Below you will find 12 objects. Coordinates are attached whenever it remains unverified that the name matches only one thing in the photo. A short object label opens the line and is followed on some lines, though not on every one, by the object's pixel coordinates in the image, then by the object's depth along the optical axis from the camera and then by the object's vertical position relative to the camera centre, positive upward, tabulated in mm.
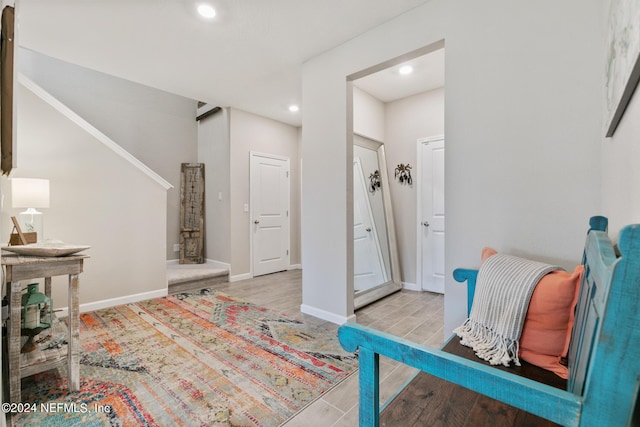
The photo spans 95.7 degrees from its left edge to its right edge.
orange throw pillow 1127 -428
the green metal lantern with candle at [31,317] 1823 -640
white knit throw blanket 1201 -410
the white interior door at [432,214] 3770 +9
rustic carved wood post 5074 +35
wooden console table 1536 -500
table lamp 2389 +147
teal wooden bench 466 -317
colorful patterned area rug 1600 -1078
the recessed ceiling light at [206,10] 2271 +1644
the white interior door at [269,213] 4883 +45
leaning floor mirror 3711 -169
